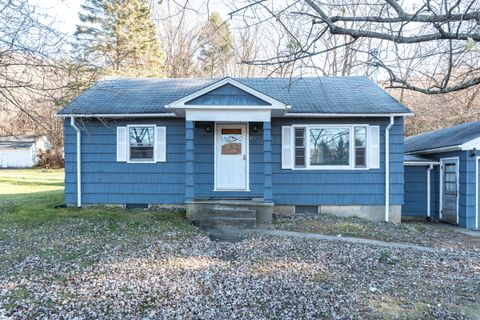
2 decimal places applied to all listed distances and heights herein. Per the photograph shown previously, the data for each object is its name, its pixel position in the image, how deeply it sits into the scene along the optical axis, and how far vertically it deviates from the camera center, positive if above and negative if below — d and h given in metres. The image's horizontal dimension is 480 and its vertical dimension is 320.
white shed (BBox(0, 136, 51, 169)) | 35.94 +0.41
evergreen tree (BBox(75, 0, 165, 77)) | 21.91 +7.60
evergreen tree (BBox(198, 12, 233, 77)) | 19.73 +5.89
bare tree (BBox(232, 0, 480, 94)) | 3.47 +1.38
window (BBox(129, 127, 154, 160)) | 9.80 +0.37
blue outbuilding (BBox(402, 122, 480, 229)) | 9.75 -0.57
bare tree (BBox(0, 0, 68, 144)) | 5.09 +1.40
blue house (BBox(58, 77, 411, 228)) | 9.68 -0.04
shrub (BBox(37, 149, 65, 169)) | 32.97 -0.18
